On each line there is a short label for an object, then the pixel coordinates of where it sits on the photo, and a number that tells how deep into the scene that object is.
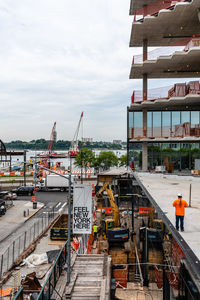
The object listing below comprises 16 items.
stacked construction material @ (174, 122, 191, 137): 29.44
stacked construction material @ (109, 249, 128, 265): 18.66
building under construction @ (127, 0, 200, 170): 26.91
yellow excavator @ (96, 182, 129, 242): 19.03
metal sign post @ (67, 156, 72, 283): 10.35
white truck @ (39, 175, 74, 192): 49.44
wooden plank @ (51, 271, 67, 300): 9.52
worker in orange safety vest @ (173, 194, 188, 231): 9.42
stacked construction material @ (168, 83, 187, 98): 29.12
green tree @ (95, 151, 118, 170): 76.32
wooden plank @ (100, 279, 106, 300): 9.39
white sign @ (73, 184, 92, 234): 12.73
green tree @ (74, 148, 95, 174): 76.62
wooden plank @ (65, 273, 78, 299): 9.59
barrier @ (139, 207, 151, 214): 24.20
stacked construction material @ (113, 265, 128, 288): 14.89
